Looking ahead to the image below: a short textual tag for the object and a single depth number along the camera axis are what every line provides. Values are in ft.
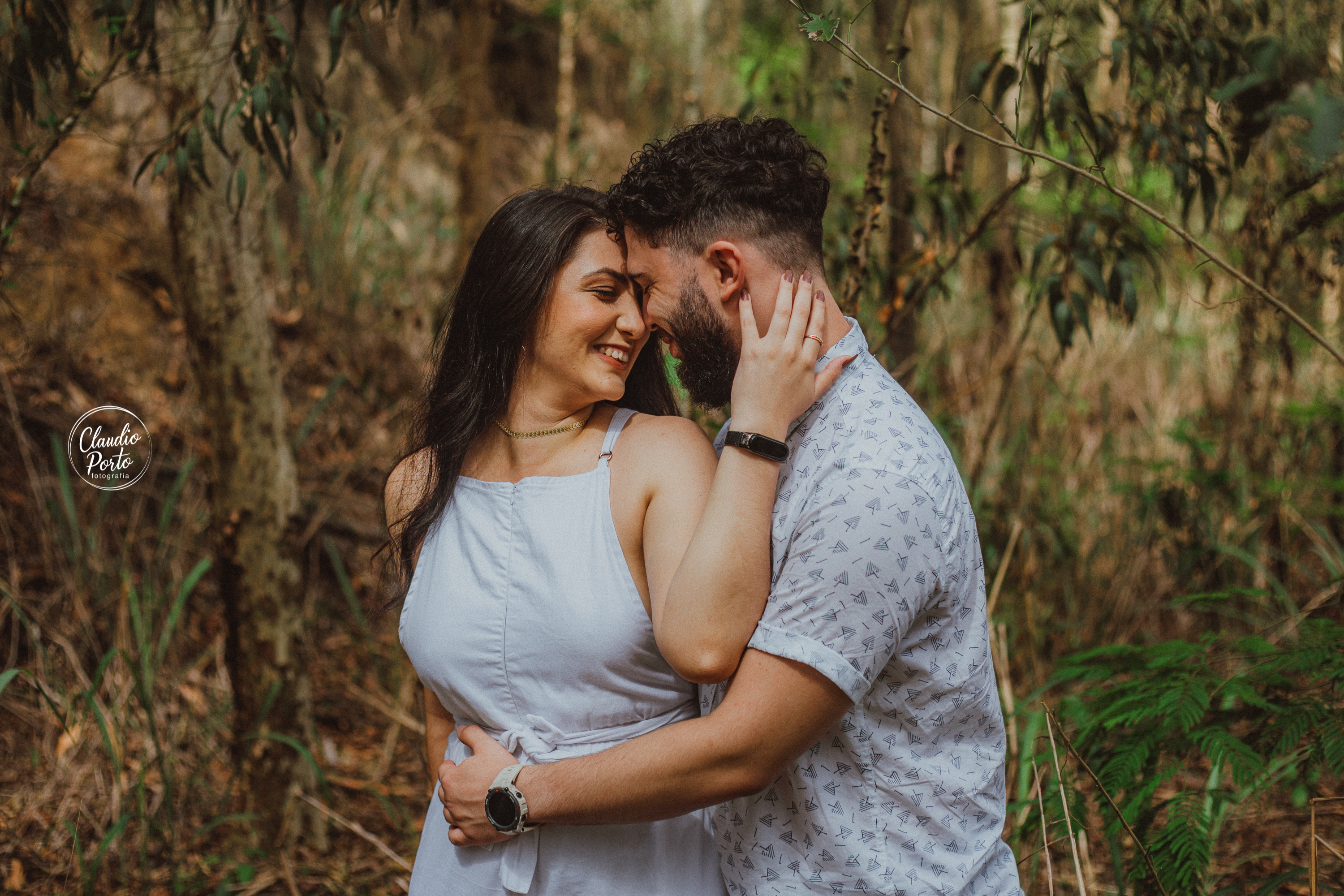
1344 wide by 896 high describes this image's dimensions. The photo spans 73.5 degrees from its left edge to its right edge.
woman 4.93
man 4.24
